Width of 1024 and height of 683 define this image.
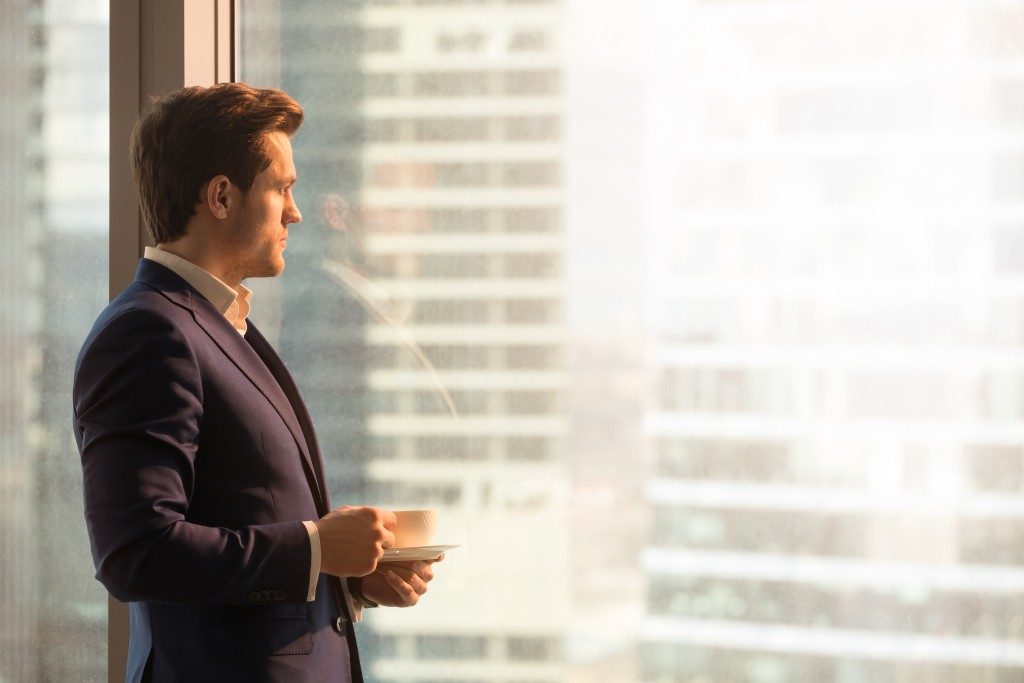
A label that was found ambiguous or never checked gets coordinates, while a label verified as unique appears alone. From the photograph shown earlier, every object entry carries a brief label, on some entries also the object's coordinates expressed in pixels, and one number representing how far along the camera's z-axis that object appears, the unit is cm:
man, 302
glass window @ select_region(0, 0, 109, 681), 392
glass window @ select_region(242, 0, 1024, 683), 355
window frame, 374
